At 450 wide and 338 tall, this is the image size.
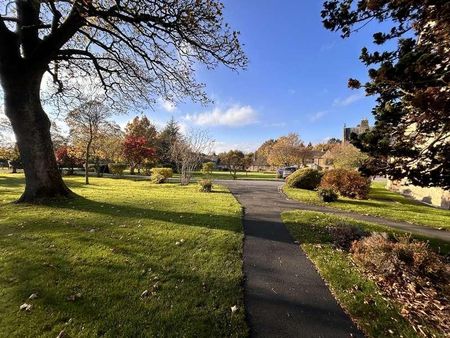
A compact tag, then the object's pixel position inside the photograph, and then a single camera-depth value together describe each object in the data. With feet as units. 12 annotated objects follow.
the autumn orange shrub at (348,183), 50.03
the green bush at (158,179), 73.51
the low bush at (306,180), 62.44
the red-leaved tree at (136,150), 105.70
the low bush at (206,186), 54.24
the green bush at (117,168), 104.16
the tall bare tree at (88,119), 72.64
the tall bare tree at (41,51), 24.79
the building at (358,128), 170.56
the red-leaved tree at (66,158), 107.88
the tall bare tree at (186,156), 68.33
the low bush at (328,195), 43.34
